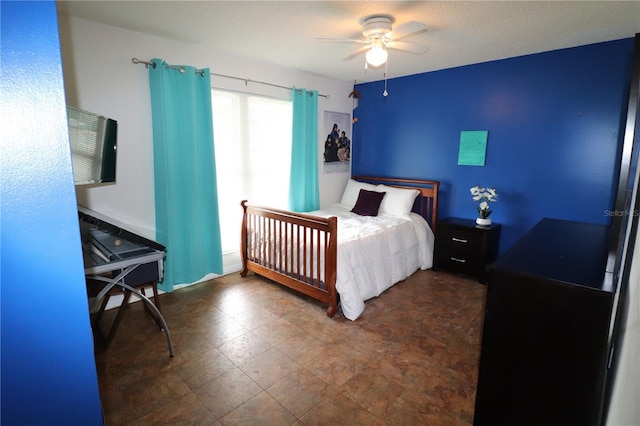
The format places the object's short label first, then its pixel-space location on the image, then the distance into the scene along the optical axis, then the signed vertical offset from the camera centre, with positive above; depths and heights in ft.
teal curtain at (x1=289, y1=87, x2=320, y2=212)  12.50 +0.45
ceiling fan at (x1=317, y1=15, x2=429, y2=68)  7.32 +3.04
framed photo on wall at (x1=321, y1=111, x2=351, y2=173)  14.12 +0.97
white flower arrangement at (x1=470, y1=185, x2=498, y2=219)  11.09 -1.05
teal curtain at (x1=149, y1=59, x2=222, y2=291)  9.09 -0.25
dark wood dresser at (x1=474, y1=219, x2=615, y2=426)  3.74 -2.12
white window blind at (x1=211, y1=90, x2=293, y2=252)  10.90 +0.37
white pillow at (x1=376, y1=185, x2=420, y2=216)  12.51 -1.38
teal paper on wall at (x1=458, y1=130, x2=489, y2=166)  11.53 +0.70
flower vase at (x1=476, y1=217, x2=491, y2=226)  11.00 -1.84
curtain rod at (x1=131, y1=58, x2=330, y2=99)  8.74 +2.70
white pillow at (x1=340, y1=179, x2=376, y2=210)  14.01 -1.17
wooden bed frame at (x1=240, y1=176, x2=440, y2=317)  8.55 -2.56
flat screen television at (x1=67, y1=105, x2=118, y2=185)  5.65 +0.26
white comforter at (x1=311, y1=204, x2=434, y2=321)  8.61 -2.72
